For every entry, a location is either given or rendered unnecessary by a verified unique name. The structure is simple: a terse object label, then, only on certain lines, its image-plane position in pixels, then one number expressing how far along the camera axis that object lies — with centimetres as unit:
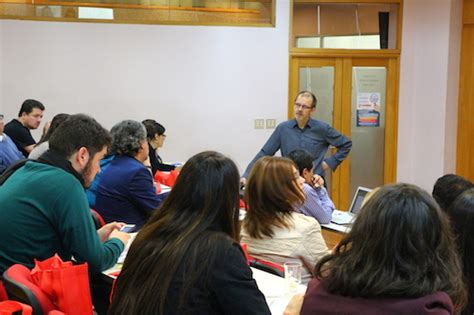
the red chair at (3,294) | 254
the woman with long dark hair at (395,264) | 163
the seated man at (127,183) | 398
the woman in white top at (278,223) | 319
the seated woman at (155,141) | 643
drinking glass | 283
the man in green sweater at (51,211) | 269
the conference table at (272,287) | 265
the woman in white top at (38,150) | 366
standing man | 614
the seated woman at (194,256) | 192
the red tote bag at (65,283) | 243
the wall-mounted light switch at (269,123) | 804
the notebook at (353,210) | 462
